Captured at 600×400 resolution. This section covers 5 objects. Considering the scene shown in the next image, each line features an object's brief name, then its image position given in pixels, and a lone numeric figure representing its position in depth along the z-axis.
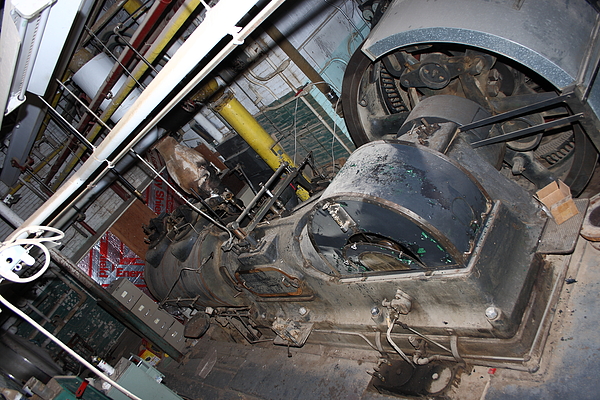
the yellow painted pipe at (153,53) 3.07
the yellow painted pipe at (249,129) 5.45
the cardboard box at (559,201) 2.02
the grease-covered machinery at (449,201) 1.91
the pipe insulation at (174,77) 1.25
